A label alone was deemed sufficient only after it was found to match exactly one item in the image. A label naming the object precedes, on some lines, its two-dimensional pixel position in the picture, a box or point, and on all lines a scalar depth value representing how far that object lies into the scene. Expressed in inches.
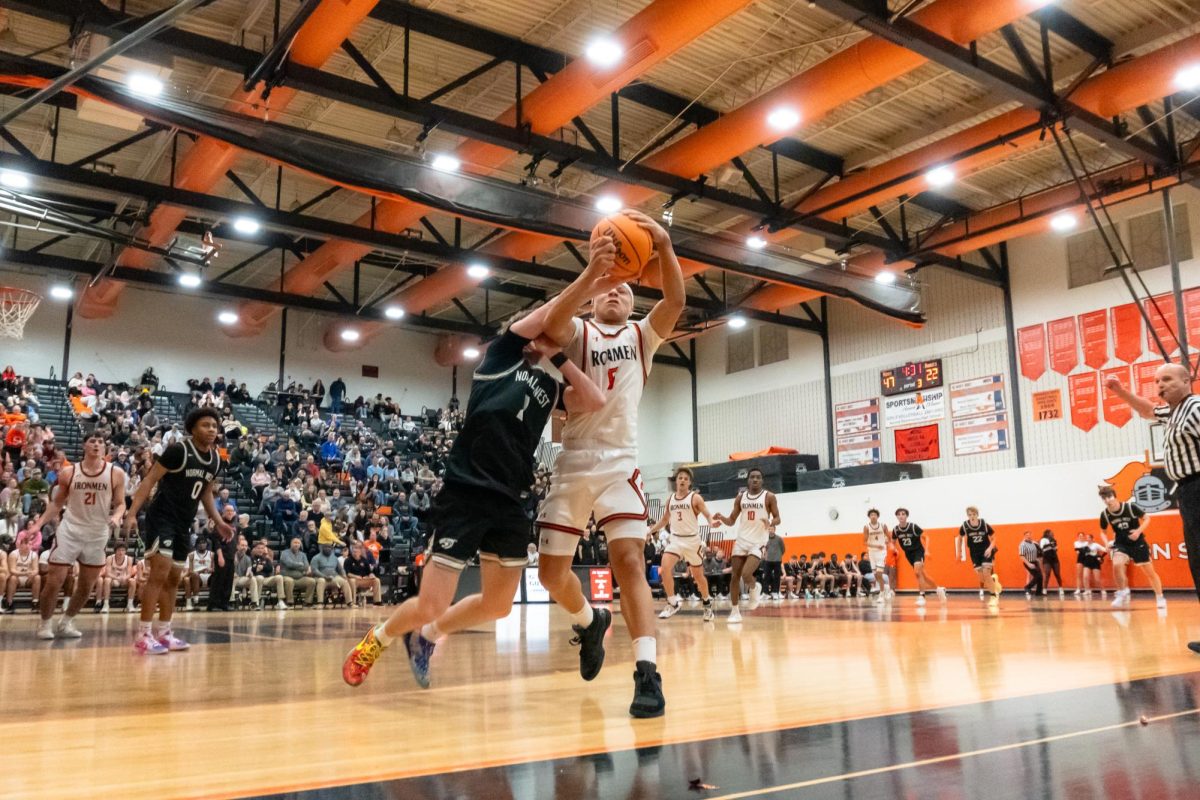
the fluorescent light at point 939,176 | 644.1
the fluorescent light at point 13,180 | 585.3
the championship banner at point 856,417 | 1050.7
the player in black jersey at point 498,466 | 154.1
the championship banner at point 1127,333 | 832.6
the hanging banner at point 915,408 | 991.6
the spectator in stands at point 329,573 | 701.3
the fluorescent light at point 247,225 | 681.3
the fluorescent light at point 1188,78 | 516.1
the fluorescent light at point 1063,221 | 759.1
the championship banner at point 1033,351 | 909.2
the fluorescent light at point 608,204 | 612.4
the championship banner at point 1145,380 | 798.7
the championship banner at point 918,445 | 993.5
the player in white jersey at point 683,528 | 445.8
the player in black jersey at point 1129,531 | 523.2
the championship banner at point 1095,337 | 860.0
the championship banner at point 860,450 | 1043.9
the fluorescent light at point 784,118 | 541.0
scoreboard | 995.3
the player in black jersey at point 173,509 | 272.5
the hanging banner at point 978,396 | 941.5
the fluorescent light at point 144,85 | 400.5
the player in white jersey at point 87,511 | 317.4
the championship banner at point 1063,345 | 882.1
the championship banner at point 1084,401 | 860.6
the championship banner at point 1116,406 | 834.2
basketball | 146.2
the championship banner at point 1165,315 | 810.2
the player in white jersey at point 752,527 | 454.9
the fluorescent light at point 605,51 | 469.7
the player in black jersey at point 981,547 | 688.4
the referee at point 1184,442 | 219.8
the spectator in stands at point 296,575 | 685.9
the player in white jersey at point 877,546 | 698.2
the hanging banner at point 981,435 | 935.0
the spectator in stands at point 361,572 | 727.7
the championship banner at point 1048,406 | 892.0
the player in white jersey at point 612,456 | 157.0
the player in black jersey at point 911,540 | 684.7
